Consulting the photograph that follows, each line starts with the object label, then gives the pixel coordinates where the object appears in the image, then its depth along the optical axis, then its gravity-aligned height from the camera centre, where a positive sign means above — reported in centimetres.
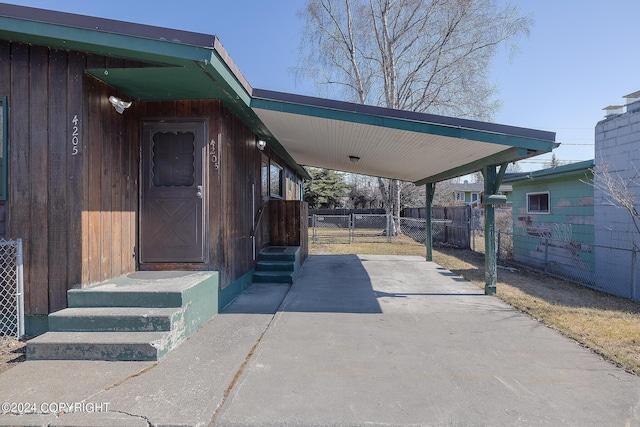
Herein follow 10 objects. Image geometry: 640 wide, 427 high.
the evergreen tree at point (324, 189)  3076 +228
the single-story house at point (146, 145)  368 +97
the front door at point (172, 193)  465 +31
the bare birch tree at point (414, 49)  1501 +776
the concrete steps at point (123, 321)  315 -104
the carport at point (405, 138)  475 +122
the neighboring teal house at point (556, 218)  786 -12
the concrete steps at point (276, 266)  647 -99
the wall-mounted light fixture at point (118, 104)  403 +133
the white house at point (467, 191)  3769 +250
